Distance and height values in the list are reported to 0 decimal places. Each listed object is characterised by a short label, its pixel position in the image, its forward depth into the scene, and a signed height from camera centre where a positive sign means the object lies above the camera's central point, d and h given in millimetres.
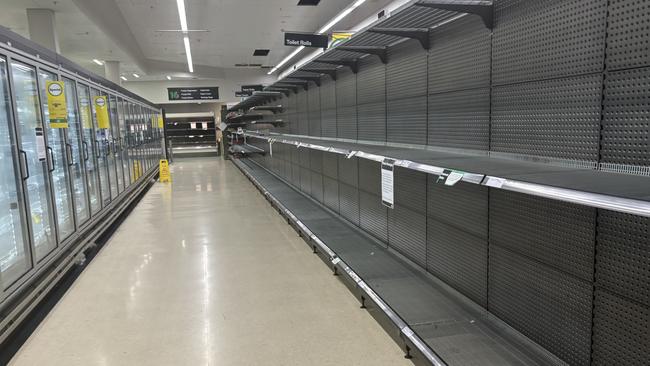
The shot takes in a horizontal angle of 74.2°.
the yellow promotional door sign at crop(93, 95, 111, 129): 6660 +351
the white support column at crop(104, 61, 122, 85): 14760 +2199
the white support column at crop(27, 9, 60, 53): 8547 +2173
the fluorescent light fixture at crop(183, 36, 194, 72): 14462 +3068
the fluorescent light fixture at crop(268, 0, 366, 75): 10289 +2892
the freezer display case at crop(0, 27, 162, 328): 3568 -444
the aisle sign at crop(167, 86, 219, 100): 22375 +1947
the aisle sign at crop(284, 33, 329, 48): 10108 +2063
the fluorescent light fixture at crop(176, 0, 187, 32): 10016 +3003
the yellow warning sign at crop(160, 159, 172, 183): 13320 -1224
